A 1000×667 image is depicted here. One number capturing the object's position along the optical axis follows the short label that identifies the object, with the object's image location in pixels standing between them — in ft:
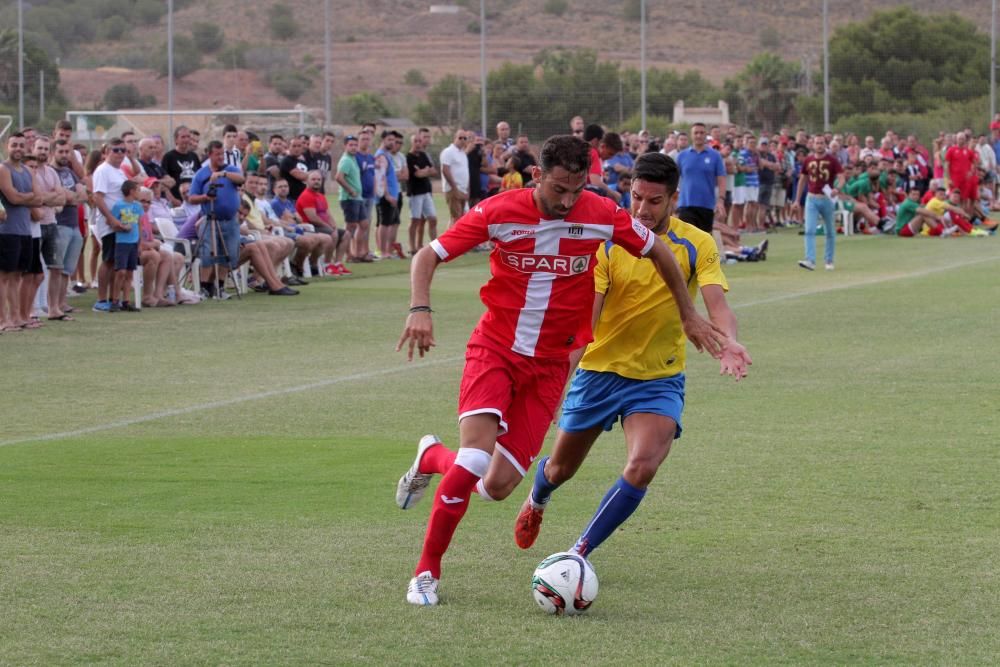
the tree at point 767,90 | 173.68
